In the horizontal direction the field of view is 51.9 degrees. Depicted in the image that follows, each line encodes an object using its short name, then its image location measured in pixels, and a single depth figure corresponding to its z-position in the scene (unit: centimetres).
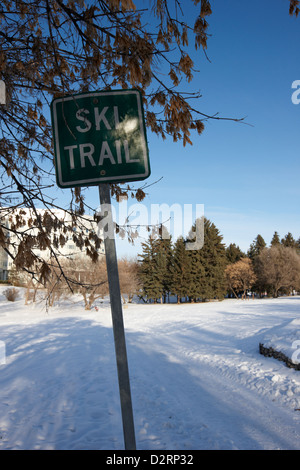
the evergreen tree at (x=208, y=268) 4962
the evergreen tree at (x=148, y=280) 4969
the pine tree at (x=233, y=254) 6662
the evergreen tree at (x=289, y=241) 7981
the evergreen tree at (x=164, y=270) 4772
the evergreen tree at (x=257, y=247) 7038
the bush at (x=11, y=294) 4278
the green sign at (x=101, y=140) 179
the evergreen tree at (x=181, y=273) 4891
